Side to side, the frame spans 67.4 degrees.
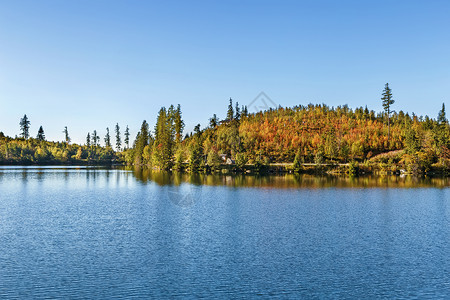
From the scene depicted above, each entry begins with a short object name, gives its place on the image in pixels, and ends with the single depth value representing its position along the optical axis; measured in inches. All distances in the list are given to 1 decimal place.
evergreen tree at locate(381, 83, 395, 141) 5797.2
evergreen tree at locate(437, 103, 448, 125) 6860.2
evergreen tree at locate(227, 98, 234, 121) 7109.7
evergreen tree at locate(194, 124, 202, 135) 6619.1
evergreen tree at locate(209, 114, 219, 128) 7165.4
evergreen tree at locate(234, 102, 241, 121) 7191.9
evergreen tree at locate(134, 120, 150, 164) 7303.2
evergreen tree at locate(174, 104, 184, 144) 6628.9
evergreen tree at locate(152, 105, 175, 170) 5433.1
